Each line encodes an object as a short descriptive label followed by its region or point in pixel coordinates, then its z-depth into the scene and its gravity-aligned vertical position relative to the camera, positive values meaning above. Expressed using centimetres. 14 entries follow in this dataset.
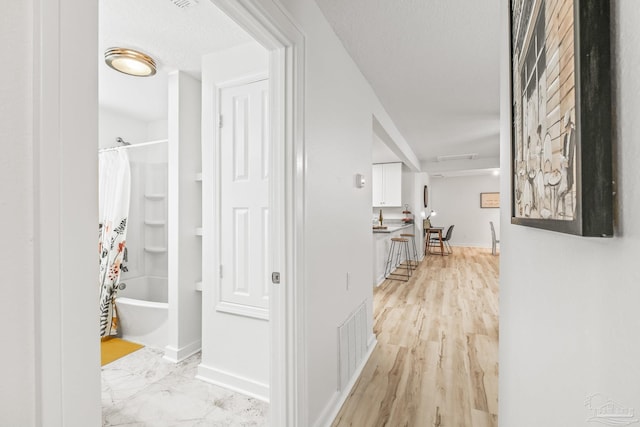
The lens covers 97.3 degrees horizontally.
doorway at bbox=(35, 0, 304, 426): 57 +6
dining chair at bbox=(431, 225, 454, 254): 842 -88
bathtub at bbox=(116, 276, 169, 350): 269 -108
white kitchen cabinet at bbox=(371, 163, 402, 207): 689 +68
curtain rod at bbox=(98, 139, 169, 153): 301 +72
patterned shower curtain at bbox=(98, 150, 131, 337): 287 -13
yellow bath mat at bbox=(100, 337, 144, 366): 253 -130
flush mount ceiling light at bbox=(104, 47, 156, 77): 217 +122
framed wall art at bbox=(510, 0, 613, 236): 31 +13
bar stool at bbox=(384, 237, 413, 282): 553 -113
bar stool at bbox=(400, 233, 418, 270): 671 -103
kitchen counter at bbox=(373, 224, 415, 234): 501 -34
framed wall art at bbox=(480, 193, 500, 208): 904 +38
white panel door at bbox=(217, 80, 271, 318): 207 +10
